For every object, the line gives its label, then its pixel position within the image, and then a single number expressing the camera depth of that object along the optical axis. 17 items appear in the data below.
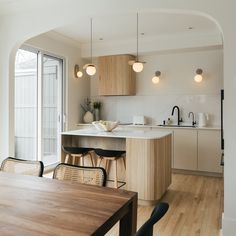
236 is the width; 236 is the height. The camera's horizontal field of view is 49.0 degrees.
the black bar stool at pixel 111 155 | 3.62
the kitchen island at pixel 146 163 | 3.41
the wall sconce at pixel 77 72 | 5.89
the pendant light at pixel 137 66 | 4.11
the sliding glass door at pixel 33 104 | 5.02
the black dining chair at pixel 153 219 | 0.99
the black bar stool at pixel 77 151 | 3.80
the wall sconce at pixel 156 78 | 5.75
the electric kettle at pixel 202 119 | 5.31
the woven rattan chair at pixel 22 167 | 2.17
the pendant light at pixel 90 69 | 4.52
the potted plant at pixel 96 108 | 6.32
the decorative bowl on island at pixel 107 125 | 4.09
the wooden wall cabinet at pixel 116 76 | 5.73
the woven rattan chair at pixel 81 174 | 1.87
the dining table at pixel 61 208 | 1.12
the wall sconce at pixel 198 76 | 5.36
